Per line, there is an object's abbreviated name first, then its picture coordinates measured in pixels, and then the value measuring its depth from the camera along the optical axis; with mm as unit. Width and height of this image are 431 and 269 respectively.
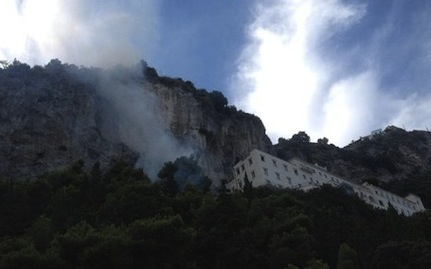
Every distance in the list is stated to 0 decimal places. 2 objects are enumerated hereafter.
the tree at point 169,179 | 54175
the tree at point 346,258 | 35000
